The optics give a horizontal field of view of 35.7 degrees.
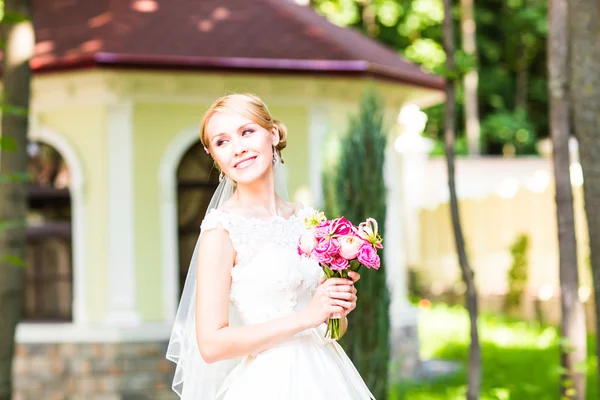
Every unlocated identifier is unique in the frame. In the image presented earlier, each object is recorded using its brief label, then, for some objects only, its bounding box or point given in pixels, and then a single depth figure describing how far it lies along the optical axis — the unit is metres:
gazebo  9.87
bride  3.05
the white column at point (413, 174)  21.72
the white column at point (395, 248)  11.62
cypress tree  6.88
